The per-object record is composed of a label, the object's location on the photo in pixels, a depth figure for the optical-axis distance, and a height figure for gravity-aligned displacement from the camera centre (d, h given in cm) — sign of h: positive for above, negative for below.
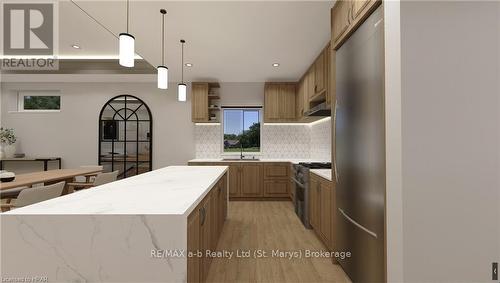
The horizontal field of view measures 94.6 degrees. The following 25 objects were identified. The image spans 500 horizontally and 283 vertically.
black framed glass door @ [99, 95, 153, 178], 539 +25
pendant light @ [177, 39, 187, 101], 302 +70
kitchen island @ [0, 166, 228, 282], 100 -44
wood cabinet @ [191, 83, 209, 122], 500 +86
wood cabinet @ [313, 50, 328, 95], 320 +104
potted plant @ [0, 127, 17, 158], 496 +4
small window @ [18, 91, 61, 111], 545 +104
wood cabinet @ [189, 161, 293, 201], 483 -74
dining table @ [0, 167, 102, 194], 260 -44
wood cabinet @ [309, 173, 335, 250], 233 -72
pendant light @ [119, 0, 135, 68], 176 +74
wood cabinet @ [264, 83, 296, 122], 505 +96
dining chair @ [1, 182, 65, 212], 215 -49
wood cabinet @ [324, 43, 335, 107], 297 +91
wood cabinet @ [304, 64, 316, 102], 372 +101
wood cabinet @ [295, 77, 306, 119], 440 +93
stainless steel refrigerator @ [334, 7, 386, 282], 146 -5
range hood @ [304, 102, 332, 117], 300 +47
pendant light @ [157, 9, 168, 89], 243 +74
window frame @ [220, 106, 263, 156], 544 +57
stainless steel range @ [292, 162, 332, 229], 327 -66
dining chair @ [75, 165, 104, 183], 419 -62
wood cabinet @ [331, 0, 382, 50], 160 +103
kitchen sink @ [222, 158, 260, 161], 512 -32
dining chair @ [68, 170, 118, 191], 329 -52
